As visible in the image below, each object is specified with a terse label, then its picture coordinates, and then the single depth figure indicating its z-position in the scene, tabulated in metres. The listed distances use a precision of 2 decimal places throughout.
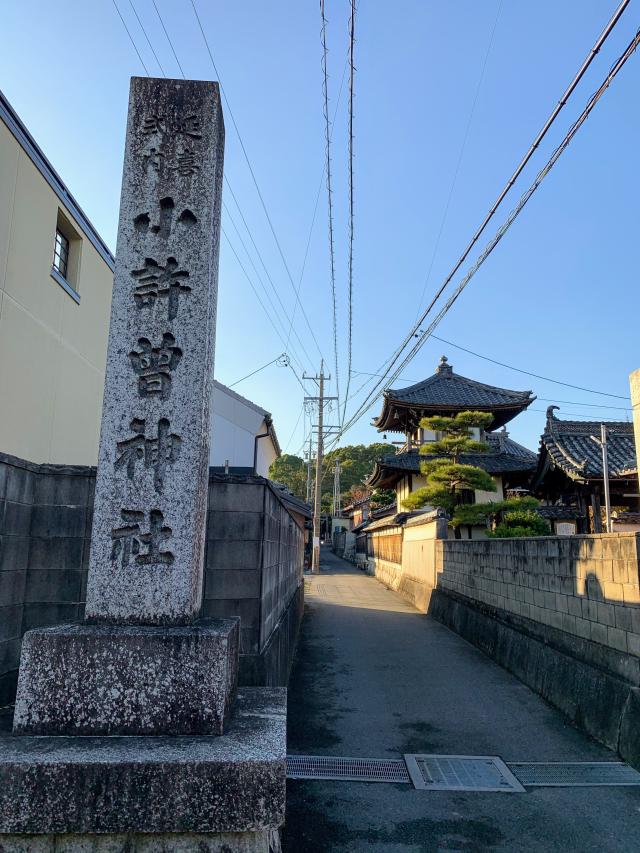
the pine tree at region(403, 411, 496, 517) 18.62
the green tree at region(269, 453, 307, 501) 62.06
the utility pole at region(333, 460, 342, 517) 65.30
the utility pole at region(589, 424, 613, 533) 15.92
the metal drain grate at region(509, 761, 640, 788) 5.07
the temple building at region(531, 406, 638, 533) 17.62
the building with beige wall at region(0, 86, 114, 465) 7.62
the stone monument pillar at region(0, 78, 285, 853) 2.57
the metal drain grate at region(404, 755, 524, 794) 5.00
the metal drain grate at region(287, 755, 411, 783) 5.20
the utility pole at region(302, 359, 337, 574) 34.22
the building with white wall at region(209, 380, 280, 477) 20.36
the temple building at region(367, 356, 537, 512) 28.14
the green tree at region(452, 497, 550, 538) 14.91
